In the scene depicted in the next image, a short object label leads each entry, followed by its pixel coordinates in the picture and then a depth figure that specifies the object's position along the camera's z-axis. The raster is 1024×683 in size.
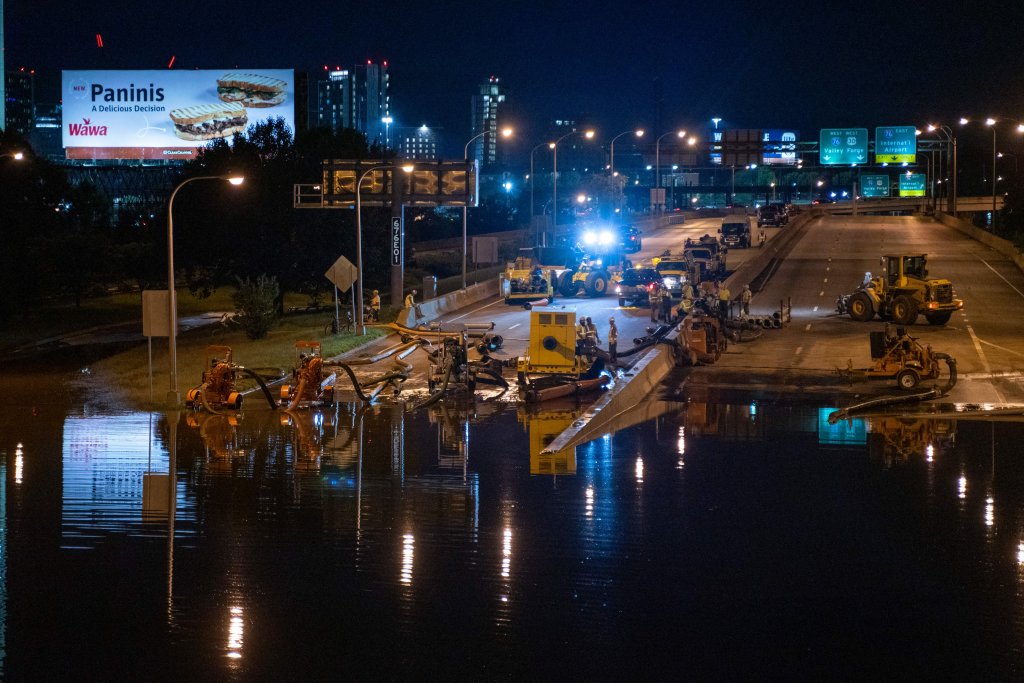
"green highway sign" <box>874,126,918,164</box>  123.75
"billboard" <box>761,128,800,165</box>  160.36
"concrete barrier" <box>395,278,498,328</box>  45.60
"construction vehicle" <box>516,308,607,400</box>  30.12
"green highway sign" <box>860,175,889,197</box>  152.82
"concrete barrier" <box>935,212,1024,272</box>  66.85
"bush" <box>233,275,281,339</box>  50.16
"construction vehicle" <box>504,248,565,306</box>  53.00
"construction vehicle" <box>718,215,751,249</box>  79.81
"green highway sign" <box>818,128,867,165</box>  126.44
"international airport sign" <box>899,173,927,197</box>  150.62
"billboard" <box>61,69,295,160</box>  95.25
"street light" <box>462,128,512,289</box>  56.36
